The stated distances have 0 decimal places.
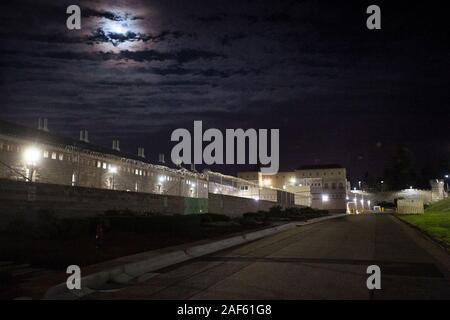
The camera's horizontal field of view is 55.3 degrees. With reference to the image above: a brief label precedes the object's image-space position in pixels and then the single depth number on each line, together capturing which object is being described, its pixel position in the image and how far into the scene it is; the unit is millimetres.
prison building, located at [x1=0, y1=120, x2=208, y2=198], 35719
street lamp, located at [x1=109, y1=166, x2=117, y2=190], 46606
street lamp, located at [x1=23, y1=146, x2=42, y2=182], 36625
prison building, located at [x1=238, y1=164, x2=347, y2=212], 95062
